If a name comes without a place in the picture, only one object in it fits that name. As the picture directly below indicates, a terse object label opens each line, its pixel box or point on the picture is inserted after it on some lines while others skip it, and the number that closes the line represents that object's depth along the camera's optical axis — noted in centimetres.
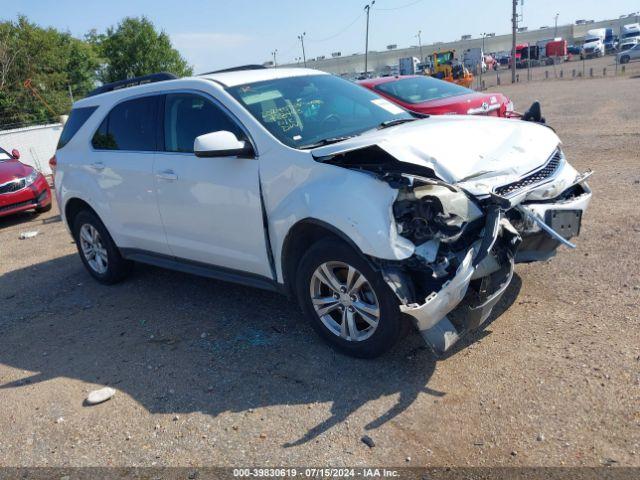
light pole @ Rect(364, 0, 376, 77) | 5673
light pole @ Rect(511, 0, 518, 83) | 4358
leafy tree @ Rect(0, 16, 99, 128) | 2839
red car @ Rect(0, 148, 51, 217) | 1066
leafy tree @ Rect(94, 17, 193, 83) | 4434
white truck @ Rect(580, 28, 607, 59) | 6228
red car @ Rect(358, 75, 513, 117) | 959
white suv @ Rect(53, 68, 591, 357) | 360
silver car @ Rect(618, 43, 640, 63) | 4766
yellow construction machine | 3331
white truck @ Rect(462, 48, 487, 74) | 6263
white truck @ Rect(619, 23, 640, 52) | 5909
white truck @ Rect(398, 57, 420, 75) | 5853
